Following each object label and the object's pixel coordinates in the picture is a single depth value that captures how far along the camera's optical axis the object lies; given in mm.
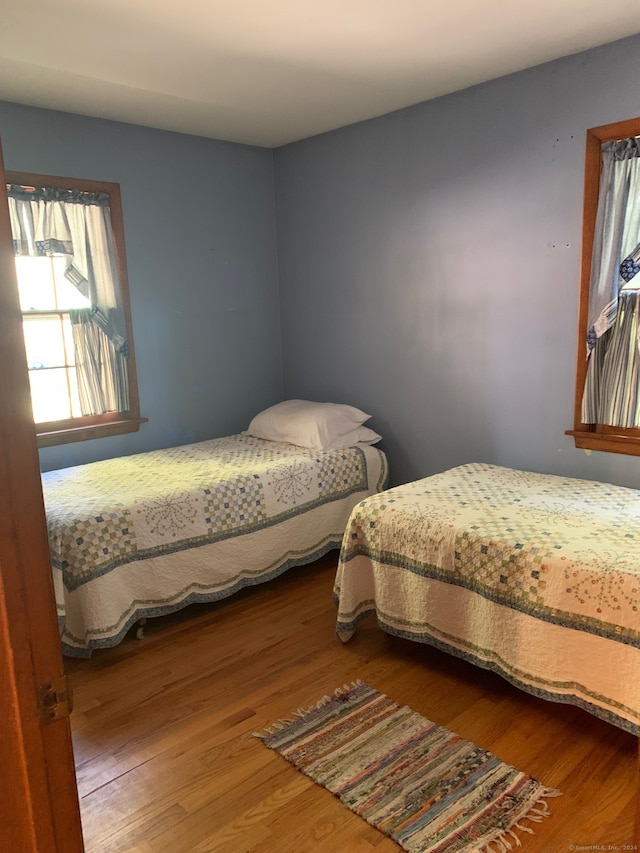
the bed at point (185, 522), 2555
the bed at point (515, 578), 1940
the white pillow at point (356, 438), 3557
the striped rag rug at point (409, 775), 1699
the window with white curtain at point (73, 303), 3162
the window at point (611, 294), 2625
